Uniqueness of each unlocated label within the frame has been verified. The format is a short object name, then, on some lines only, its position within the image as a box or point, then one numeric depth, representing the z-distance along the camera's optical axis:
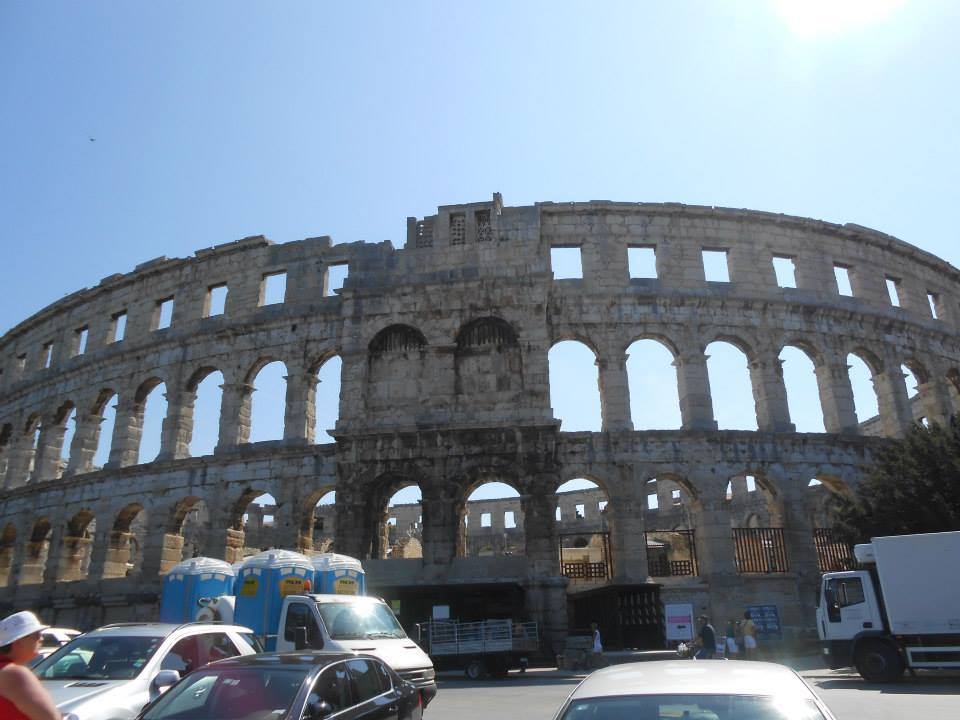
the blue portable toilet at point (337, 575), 14.02
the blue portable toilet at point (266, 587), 13.07
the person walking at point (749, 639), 16.75
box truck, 12.54
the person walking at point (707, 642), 14.99
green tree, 16.69
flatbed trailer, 14.72
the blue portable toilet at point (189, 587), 13.82
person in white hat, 3.08
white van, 9.27
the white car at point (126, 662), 5.83
